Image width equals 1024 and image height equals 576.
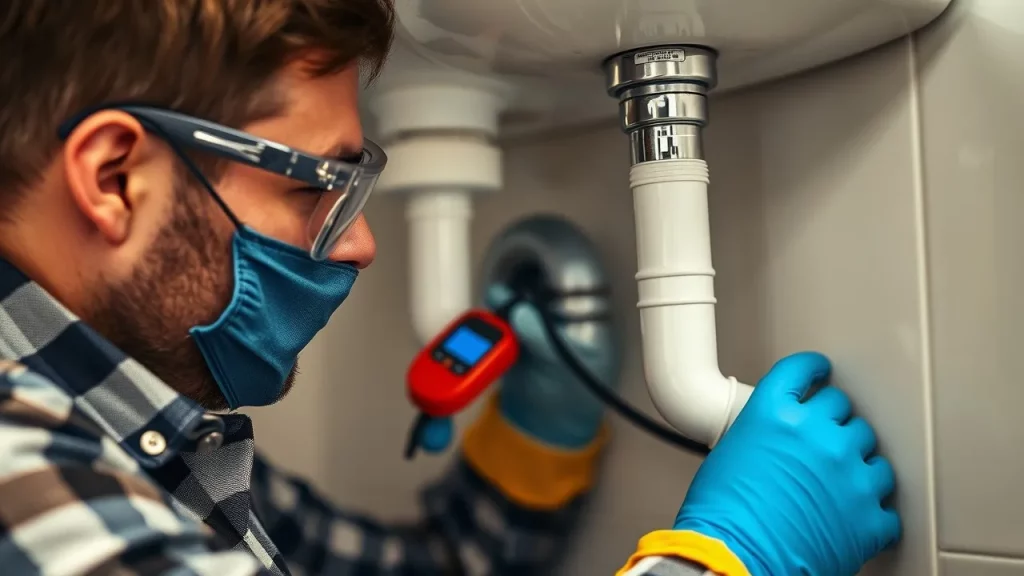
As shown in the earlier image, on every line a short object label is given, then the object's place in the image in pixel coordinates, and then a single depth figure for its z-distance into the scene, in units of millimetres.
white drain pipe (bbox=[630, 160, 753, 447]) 698
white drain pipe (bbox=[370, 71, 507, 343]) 804
